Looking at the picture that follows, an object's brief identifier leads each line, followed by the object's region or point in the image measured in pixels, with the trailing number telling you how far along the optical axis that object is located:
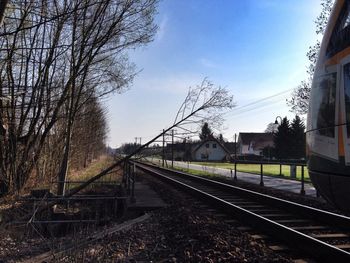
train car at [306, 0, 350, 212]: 4.38
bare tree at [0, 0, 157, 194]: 16.62
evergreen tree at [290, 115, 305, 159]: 69.88
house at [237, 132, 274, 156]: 128.62
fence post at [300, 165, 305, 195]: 17.67
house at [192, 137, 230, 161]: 115.75
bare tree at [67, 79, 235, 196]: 11.67
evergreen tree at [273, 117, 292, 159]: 70.56
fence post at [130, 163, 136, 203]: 15.31
